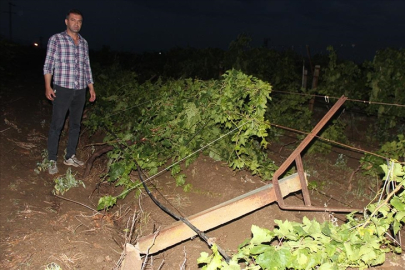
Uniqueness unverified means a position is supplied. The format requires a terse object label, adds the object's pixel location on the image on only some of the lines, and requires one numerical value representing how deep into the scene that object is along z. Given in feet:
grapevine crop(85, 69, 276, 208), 11.96
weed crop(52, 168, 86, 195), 12.87
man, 13.37
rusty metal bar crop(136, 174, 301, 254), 7.23
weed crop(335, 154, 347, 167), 19.11
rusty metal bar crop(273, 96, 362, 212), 8.37
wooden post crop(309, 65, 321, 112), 28.84
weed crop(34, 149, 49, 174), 14.54
